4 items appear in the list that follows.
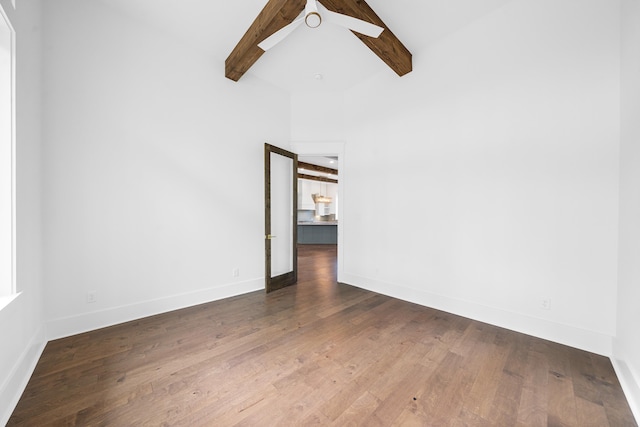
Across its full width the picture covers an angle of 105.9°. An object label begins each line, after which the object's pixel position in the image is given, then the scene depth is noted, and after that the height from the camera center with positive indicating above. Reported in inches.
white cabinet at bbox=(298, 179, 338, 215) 422.9 +35.4
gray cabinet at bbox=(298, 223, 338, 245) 346.3 -34.1
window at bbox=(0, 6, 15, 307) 62.2 +12.1
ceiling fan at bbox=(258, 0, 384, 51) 78.0 +67.2
